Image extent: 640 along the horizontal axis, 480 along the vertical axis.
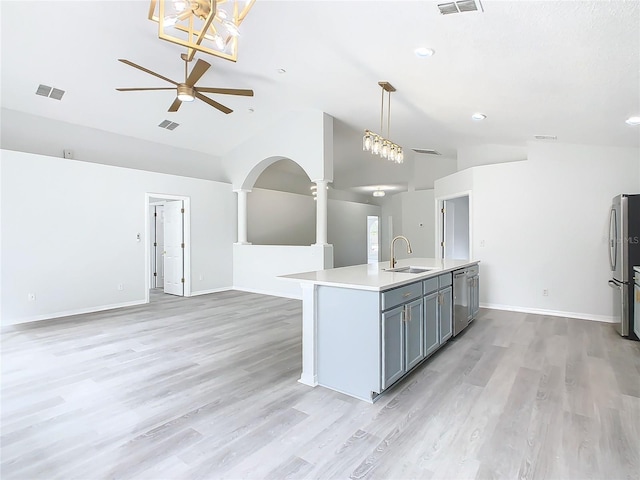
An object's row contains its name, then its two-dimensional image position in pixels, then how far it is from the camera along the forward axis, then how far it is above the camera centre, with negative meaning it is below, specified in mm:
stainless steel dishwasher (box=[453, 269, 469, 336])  4027 -749
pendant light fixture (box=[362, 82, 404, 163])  3922 +1084
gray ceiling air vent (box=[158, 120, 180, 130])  6448 +2143
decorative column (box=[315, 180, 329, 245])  6488 +518
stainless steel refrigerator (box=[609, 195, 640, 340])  4180 -118
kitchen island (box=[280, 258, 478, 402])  2625 -722
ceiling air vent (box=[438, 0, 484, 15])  2393 +1623
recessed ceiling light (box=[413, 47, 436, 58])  3129 +1691
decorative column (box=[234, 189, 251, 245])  7879 +540
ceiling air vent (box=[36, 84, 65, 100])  5004 +2155
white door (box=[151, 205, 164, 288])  8383 -116
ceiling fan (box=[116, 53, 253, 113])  3924 +1794
